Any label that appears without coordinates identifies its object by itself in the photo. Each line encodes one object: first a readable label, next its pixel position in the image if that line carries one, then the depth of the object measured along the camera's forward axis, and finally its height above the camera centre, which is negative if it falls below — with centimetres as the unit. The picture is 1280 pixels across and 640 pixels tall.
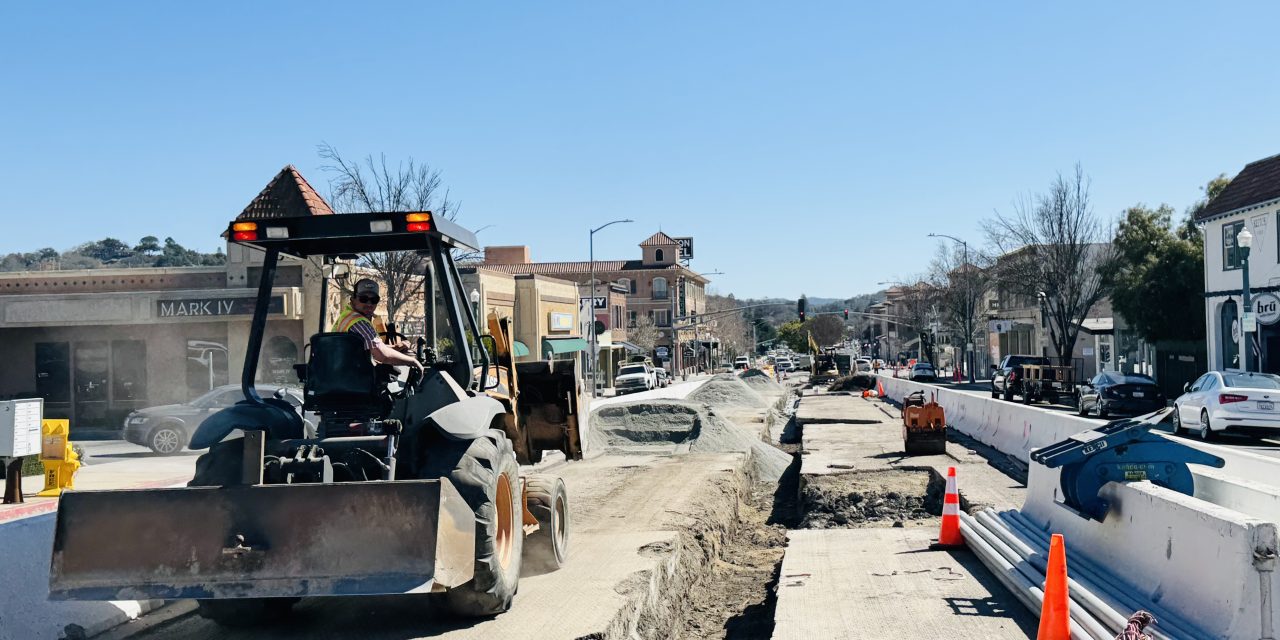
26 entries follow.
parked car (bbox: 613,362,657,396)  5512 -230
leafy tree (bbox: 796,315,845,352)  16188 +66
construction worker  671 +9
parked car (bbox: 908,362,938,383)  6431 -249
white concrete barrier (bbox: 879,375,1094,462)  1756 -183
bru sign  3406 +60
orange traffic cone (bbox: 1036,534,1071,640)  667 -171
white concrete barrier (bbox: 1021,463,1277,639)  585 -144
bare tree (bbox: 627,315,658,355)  8362 -18
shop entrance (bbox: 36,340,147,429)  3722 -132
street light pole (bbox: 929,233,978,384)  6412 +61
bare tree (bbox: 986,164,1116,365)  4625 +265
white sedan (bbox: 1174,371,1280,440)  2111 -153
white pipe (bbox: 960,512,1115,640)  667 -189
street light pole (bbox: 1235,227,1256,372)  2785 +156
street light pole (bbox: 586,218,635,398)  4331 -85
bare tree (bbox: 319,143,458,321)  2789 +188
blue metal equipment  823 -102
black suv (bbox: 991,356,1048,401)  4041 -177
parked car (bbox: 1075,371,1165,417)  2983 -185
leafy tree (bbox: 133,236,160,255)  13088 +1162
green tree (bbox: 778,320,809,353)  14975 -48
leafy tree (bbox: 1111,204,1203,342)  4322 +173
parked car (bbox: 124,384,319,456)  2442 -187
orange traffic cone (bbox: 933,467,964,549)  1090 -195
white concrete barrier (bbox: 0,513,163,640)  703 -170
